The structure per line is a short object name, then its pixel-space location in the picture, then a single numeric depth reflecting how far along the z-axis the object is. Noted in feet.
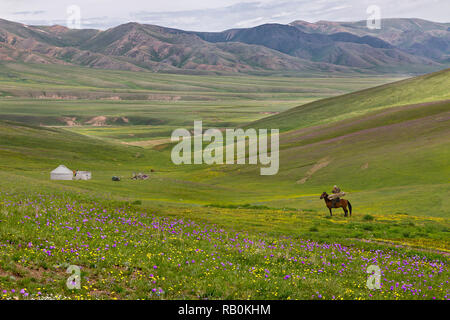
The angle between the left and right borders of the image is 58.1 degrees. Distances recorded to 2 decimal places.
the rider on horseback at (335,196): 128.57
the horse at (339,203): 129.28
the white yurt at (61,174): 244.55
